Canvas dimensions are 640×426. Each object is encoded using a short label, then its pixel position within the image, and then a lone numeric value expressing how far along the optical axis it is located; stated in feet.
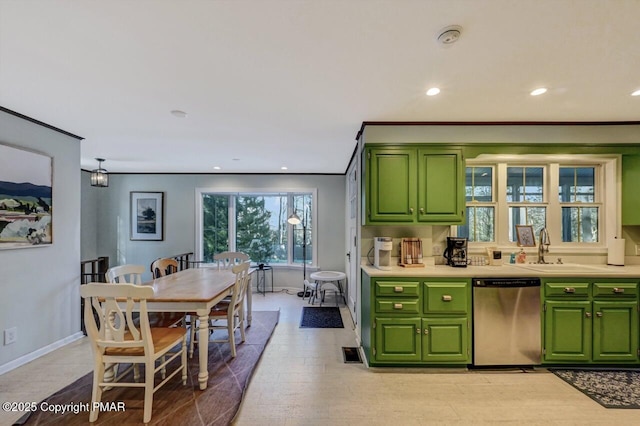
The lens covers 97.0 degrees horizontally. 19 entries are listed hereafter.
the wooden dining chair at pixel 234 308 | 9.73
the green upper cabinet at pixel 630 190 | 9.92
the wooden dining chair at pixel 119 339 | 6.40
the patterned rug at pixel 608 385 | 7.27
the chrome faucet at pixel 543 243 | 10.40
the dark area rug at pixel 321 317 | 13.01
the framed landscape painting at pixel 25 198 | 8.96
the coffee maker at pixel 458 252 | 9.93
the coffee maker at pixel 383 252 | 9.61
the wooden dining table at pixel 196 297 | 7.88
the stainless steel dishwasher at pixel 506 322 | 8.77
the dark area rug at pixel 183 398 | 6.63
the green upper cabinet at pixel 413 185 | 9.82
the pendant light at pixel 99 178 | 13.79
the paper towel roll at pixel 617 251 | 9.87
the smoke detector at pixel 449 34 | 5.18
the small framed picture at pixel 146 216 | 19.12
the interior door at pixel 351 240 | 12.70
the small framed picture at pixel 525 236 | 10.61
